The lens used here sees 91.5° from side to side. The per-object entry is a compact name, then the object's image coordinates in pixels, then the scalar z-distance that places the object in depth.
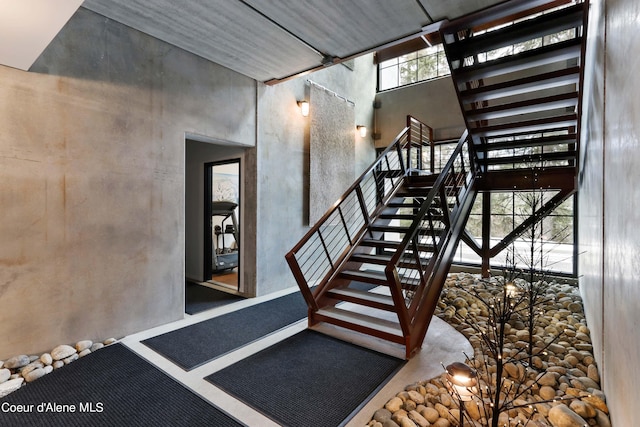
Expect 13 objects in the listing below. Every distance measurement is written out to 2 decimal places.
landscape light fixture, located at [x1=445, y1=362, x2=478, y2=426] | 1.72
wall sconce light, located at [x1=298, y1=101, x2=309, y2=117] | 5.41
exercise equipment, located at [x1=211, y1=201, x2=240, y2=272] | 6.16
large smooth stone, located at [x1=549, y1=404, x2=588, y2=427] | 1.90
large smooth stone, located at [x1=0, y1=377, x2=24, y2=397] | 2.31
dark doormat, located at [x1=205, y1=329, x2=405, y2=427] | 2.15
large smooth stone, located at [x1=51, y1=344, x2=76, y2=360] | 2.78
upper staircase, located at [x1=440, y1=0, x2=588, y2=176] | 2.93
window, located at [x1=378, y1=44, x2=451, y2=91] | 6.77
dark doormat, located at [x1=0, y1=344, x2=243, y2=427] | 2.04
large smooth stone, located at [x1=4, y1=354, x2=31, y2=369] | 2.59
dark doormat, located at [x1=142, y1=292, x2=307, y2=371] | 2.93
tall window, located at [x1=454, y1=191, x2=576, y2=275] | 5.56
